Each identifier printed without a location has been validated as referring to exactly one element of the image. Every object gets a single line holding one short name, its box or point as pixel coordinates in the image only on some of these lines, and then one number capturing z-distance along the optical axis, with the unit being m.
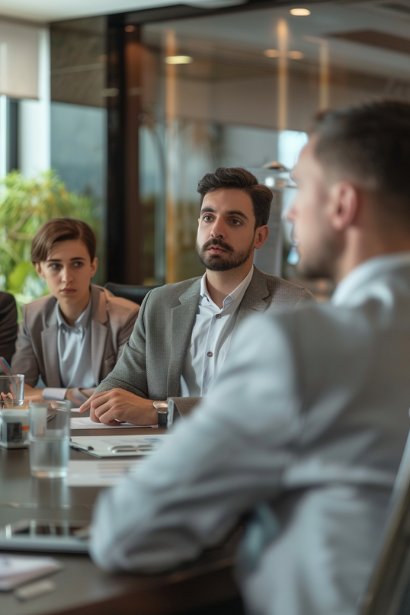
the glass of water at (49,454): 2.11
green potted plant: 7.45
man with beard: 3.41
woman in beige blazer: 4.17
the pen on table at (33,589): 1.38
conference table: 1.36
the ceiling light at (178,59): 7.56
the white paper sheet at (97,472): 2.07
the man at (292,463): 1.34
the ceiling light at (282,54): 7.00
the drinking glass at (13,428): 2.53
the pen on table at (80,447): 2.45
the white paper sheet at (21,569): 1.42
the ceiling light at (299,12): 6.91
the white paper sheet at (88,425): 2.85
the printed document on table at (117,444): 2.38
